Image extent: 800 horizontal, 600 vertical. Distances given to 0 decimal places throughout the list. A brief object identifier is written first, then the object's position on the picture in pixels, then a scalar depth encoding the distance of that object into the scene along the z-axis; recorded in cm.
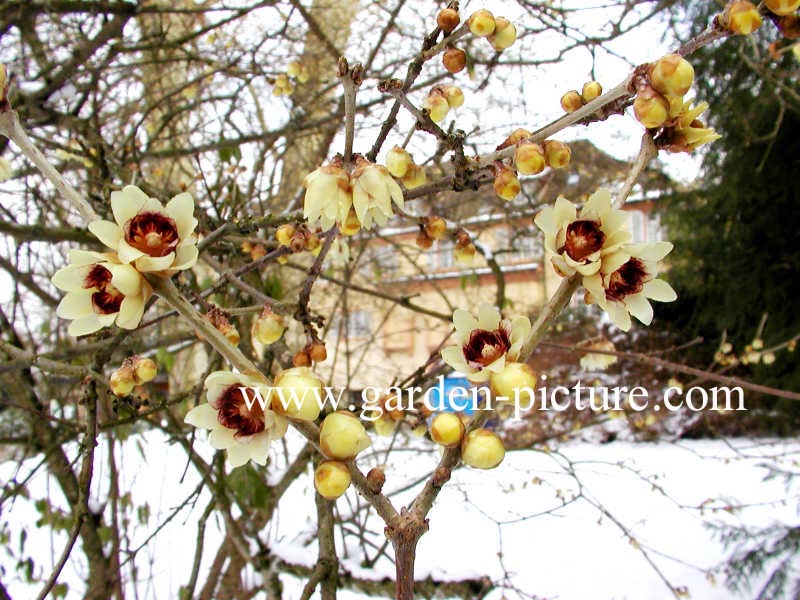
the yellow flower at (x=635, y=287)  16
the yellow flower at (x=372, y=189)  18
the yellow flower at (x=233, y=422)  16
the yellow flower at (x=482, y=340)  16
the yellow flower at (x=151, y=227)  15
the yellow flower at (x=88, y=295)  15
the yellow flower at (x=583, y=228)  16
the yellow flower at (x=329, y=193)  18
